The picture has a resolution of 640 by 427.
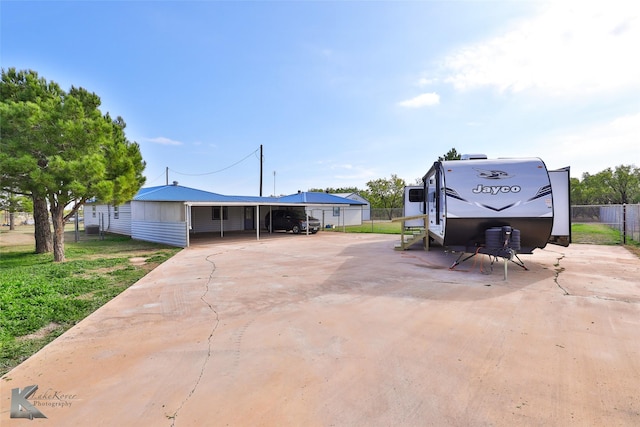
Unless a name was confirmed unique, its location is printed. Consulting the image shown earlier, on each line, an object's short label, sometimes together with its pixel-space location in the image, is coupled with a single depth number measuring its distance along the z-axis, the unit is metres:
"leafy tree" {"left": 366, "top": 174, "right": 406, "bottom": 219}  42.88
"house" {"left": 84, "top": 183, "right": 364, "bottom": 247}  14.67
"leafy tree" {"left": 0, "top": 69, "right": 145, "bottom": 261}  8.16
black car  20.05
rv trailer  7.55
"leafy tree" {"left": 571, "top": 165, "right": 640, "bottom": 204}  35.69
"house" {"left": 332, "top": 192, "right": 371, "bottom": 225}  35.00
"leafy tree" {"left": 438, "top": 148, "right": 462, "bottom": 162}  28.30
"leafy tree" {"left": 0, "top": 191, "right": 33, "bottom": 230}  20.55
